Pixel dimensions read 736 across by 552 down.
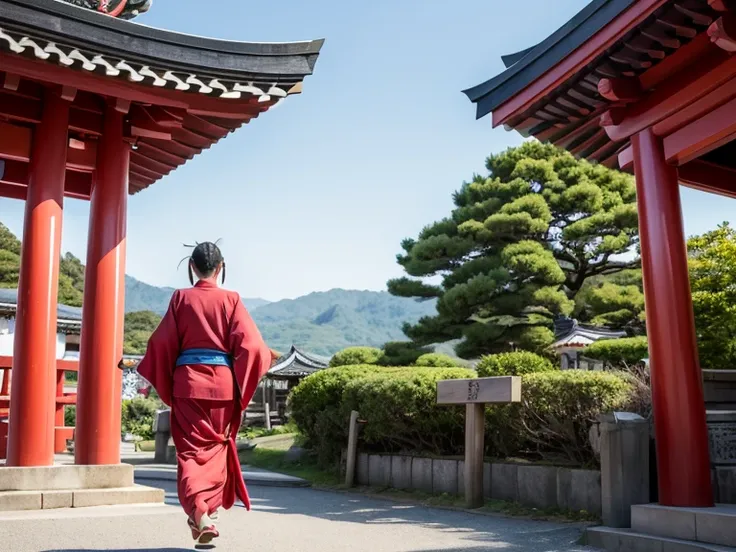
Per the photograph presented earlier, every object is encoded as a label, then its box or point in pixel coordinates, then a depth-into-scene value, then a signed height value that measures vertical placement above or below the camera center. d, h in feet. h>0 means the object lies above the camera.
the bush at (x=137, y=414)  90.44 -1.39
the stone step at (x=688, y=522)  16.25 -3.10
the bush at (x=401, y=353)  70.69 +4.48
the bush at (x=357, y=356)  69.31 +4.21
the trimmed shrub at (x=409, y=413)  33.22 -0.70
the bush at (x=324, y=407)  41.11 -0.40
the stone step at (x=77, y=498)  20.18 -2.69
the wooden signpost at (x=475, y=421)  27.53 -0.96
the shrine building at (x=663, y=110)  18.20 +7.78
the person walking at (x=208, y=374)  15.75 +0.64
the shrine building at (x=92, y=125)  21.31 +9.39
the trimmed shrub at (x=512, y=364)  39.06 +1.72
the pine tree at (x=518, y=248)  69.82 +15.43
